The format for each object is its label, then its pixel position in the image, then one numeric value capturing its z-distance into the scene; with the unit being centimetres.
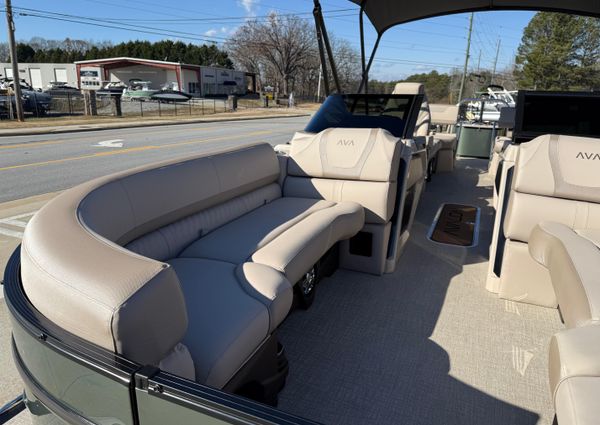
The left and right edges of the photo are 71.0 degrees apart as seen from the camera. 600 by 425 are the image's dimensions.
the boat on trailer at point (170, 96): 3575
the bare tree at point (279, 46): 4662
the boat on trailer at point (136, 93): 3797
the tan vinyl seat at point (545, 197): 275
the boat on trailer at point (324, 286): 117
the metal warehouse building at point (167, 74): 4812
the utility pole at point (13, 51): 1718
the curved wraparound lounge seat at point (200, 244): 120
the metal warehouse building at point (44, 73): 5653
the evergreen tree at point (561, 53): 3341
